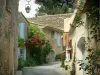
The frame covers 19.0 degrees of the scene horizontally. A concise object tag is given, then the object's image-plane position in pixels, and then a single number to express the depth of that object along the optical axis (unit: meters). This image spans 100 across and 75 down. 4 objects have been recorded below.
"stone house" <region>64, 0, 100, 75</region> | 10.90
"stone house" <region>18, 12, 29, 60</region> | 32.23
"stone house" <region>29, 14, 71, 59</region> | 41.28
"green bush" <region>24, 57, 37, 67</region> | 31.48
